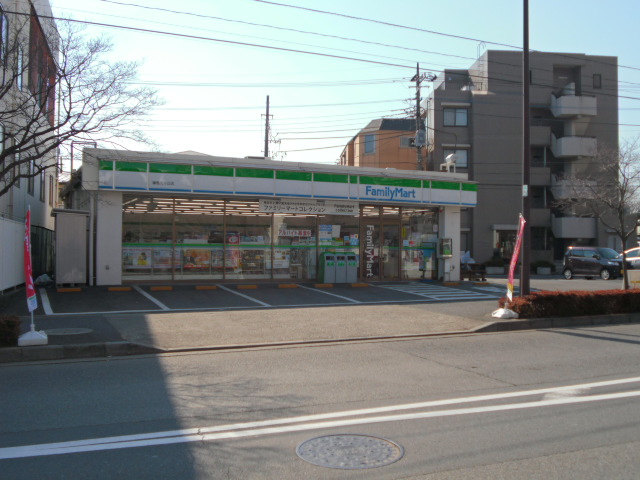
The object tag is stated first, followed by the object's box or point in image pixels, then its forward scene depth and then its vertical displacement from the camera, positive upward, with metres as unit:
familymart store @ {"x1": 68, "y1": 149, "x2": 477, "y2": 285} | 18.03 +0.88
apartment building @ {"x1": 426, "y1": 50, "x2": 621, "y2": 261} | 37.50 +7.38
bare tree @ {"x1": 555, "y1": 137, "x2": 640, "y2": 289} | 17.42 +1.96
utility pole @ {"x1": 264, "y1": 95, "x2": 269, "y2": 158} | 36.69 +7.11
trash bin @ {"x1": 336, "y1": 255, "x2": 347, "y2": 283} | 20.52 -1.03
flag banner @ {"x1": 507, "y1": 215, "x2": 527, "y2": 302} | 13.17 -0.30
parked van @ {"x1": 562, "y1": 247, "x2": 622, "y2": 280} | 28.69 -1.04
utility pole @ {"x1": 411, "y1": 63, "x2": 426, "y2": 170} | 32.50 +6.81
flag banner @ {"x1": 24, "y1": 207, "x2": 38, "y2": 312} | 9.32 -0.59
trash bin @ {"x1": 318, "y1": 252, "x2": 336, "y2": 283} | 20.38 -1.02
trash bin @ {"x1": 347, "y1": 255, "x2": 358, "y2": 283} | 20.69 -0.99
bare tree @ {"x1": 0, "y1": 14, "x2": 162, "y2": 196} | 11.11 +3.79
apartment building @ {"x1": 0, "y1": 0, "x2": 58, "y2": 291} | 11.41 +2.70
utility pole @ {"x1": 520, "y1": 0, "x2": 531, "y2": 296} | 13.94 +1.97
